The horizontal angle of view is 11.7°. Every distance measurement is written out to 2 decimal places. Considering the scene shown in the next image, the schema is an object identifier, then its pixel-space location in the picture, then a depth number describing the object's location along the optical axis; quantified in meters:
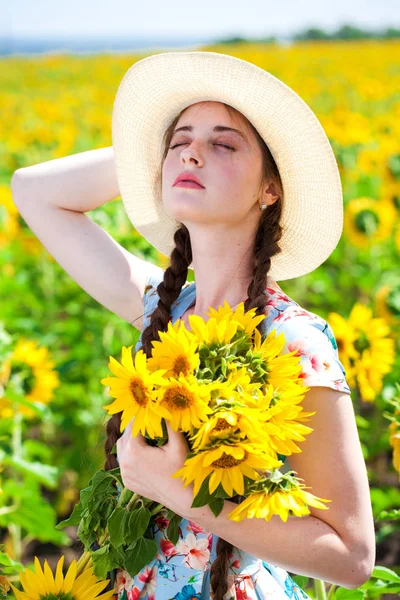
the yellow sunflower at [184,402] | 2.12
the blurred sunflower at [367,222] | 4.77
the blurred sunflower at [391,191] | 5.27
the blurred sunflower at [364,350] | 2.95
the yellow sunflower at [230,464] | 2.12
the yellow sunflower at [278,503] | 2.13
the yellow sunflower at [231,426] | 2.11
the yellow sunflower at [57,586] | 2.34
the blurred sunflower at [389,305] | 3.53
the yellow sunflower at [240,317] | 2.20
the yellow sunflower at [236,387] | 2.13
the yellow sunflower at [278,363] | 2.18
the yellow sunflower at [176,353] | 2.15
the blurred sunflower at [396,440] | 2.57
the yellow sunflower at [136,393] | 2.16
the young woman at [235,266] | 2.26
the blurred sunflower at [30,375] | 3.30
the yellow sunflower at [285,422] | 2.15
